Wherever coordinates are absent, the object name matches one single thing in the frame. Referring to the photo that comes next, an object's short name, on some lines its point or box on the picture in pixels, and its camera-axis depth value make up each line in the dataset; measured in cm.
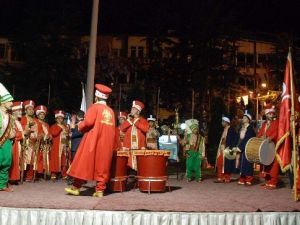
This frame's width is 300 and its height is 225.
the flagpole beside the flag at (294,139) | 813
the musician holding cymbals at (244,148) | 1133
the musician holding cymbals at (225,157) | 1202
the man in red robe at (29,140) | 1149
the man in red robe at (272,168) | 1056
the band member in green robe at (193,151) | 1213
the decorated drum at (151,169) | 895
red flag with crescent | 868
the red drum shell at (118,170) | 909
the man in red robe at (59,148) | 1241
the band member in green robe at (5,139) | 885
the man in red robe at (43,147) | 1200
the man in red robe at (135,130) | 1049
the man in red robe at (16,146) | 1030
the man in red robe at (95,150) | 819
